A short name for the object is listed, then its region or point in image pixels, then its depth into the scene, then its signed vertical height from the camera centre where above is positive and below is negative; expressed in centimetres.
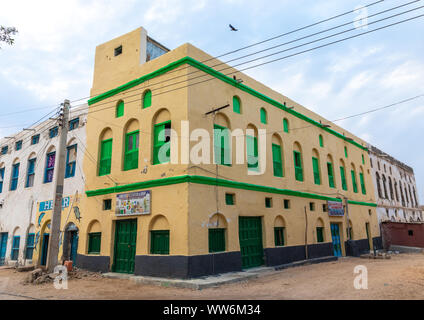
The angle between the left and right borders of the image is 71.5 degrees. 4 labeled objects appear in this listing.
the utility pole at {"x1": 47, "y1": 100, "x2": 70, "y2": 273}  1301 +166
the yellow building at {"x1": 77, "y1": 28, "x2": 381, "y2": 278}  1244 +276
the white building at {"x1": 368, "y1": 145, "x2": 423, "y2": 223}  3050 +430
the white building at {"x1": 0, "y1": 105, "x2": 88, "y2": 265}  1781 +357
